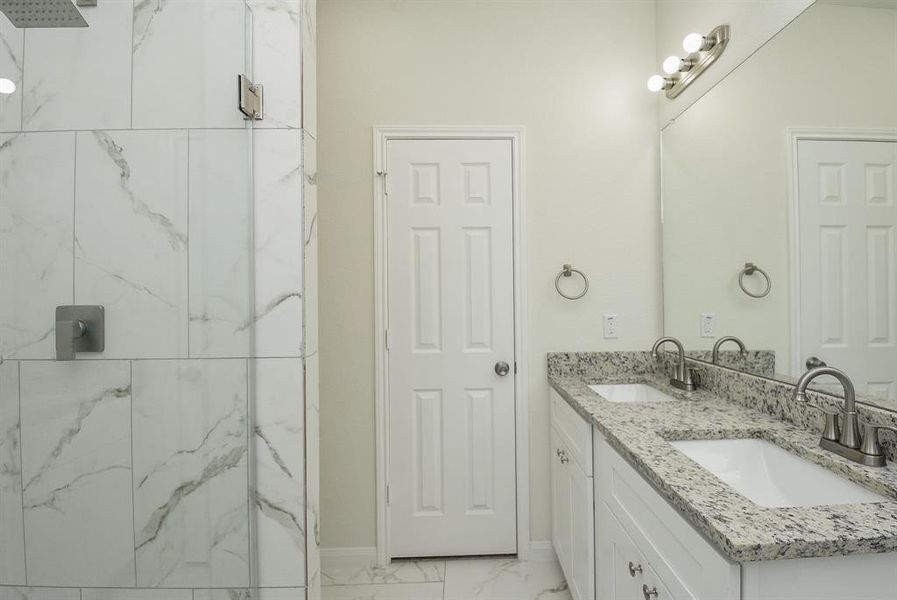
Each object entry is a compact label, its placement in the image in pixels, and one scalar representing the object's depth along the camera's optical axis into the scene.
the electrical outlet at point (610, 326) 2.31
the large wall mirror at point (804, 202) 1.13
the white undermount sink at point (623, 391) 2.11
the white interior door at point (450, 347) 2.26
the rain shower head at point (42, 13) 0.83
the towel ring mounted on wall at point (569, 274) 2.28
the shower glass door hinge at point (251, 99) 1.18
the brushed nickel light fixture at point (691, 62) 1.83
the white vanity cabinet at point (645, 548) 0.83
